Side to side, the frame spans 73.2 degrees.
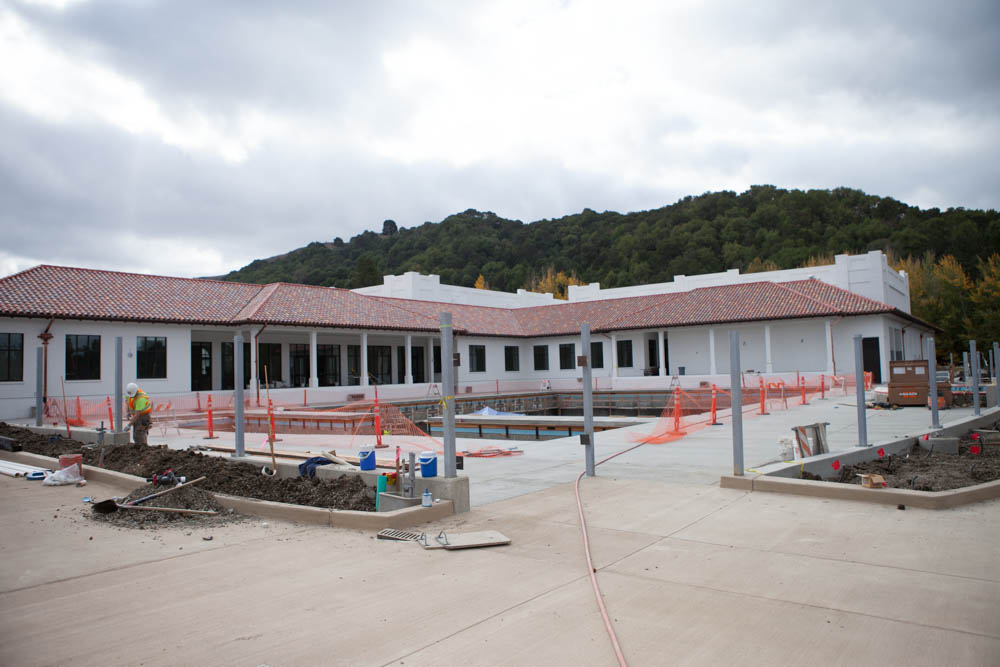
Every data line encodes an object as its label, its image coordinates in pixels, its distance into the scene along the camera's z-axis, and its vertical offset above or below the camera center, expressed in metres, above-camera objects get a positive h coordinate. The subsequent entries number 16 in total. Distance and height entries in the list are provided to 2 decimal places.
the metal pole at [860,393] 10.21 -0.50
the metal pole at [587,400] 9.46 -0.48
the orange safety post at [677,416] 15.23 -1.17
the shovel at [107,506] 7.62 -1.42
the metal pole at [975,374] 15.61 -0.40
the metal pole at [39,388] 17.19 -0.16
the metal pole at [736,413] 8.41 -0.62
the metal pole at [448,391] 7.61 -0.23
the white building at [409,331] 25.31 +1.96
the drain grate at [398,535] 6.32 -1.54
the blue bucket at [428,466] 7.64 -1.07
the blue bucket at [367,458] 8.16 -1.03
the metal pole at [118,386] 13.10 -0.13
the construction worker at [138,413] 12.09 -0.61
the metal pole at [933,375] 13.02 -0.34
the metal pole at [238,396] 9.68 -0.28
